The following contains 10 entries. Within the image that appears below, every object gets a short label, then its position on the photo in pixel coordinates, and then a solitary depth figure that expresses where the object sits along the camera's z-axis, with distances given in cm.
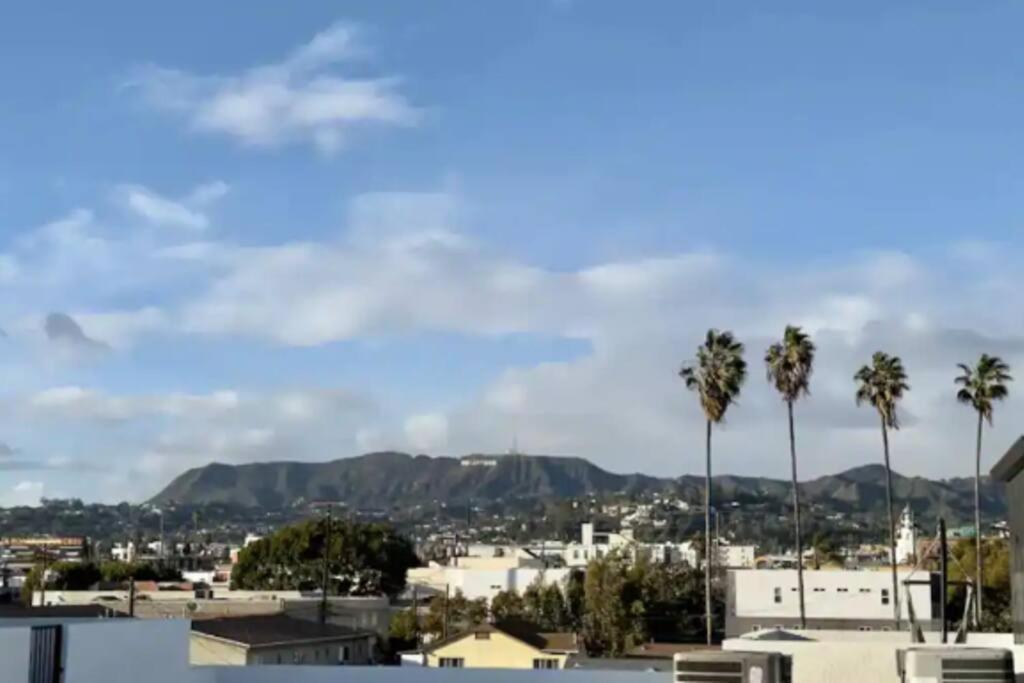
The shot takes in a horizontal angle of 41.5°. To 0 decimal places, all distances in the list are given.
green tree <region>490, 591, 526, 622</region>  7161
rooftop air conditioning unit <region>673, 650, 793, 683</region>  1064
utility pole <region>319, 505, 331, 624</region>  6425
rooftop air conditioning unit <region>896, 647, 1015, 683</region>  1055
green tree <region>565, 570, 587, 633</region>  6947
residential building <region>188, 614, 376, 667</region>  3716
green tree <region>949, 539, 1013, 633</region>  5890
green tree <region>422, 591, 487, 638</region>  6581
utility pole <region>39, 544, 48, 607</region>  6831
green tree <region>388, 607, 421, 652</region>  6438
